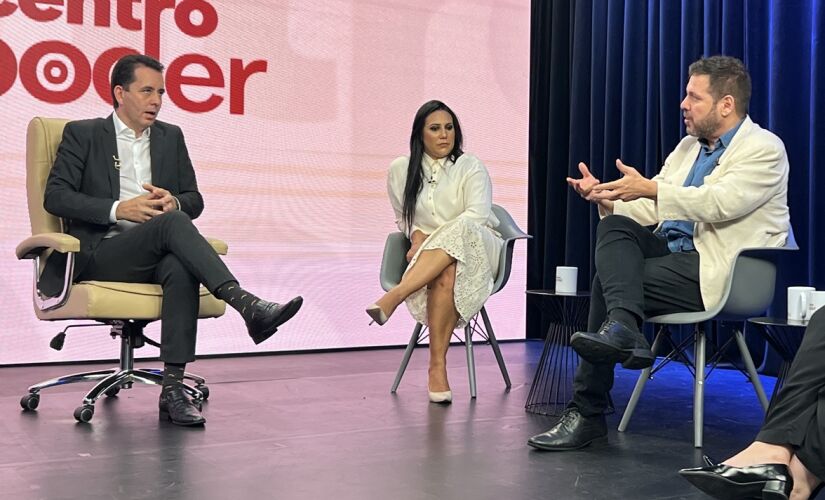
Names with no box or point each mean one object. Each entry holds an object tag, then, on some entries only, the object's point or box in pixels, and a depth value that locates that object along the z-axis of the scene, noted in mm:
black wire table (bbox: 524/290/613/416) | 3168
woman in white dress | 3350
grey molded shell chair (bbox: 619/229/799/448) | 2605
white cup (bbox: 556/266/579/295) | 3232
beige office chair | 2855
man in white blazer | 2549
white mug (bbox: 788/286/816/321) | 2697
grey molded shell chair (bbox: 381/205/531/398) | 3561
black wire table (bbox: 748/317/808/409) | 2527
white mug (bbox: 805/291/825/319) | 2648
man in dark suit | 2832
